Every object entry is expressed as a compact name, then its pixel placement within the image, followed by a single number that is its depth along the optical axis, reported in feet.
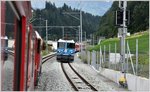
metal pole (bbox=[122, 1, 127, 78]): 54.27
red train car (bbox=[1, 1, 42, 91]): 9.31
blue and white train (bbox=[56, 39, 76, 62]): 134.63
